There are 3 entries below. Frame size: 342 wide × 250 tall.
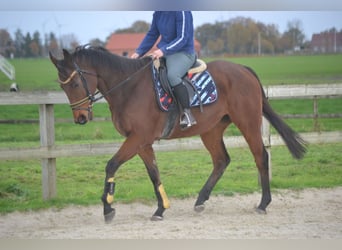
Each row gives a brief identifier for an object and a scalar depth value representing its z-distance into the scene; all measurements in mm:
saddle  10198
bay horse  9781
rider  9952
